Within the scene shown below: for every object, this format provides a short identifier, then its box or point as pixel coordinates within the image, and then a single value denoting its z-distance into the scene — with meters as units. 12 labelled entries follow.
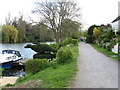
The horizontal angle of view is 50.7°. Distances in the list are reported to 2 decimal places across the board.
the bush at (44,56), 14.45
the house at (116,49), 12.28
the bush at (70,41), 25.94
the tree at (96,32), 30.80
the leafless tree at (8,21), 41.07
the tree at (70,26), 25.05
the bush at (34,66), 7.54
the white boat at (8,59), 15.34
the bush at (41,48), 14.88
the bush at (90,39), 35.77
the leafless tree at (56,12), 25.00
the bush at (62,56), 8.84
